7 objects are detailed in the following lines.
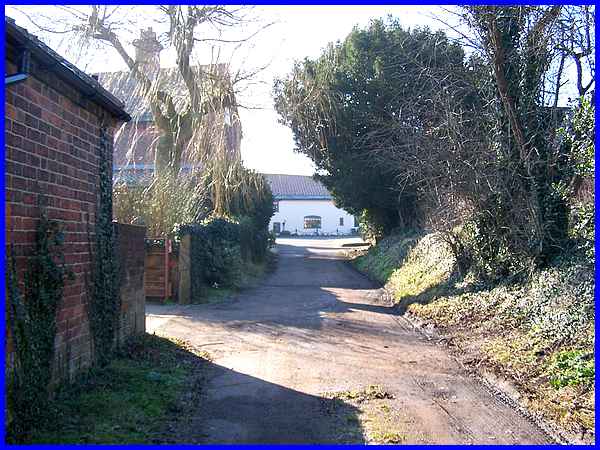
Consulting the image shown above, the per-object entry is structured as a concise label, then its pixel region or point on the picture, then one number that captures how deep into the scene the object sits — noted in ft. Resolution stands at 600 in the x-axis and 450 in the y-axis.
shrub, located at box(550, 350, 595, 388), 21.48
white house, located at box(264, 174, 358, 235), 214.28
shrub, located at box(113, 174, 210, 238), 50.08
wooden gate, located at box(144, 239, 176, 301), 48.44
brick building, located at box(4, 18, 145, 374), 16.22
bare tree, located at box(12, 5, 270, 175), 42.70
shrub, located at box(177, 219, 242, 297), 50.11
